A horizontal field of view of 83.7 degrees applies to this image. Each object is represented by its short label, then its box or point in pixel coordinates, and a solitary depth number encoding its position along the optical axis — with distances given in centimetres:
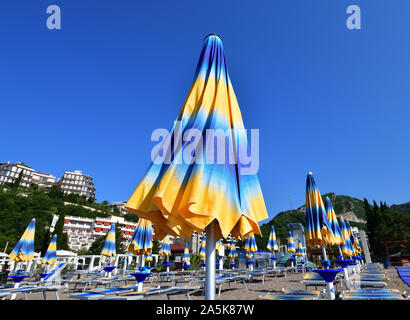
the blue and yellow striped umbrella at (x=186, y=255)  1884
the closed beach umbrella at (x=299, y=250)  1866
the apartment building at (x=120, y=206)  9000
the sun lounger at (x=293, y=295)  473
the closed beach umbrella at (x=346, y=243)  1363
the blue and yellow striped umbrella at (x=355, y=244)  1944
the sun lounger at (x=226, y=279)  841
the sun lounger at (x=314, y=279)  754
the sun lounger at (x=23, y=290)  610
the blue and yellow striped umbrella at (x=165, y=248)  1705
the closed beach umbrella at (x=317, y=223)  741
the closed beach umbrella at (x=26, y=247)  1273
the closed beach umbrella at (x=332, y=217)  1054
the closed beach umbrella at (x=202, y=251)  1855
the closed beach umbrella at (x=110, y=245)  1505
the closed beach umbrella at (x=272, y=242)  1758
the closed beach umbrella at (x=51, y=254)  1534
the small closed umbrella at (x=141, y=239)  1041
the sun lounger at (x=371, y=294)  448
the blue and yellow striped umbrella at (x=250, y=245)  1596
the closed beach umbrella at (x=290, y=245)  1777
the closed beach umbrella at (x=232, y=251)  2065
